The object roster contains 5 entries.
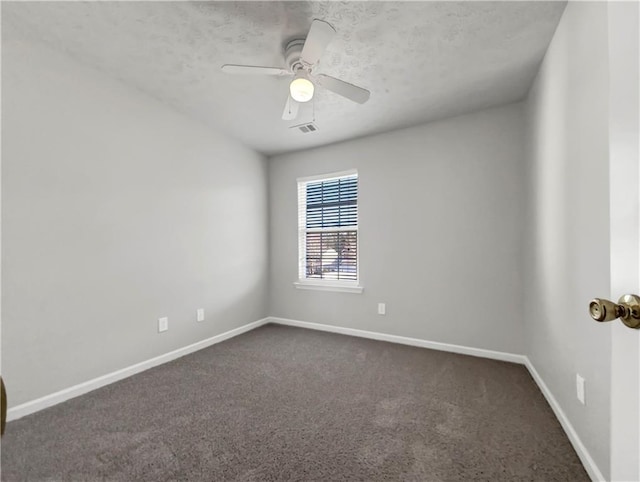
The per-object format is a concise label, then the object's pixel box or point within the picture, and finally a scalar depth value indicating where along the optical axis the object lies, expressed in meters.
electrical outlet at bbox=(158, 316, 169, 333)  2.80
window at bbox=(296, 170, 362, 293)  3.77
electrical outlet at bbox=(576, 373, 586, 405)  1.54
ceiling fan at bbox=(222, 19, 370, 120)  1.75
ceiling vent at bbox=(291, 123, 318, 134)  3.22
